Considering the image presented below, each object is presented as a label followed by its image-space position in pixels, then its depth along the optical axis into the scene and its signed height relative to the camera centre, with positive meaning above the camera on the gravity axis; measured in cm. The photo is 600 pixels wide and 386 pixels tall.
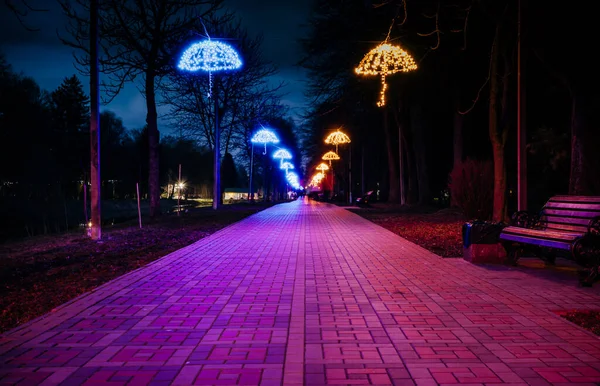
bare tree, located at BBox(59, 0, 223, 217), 2088 +658
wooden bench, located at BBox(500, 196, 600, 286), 700 -76
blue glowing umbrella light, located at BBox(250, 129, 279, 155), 3456 +369
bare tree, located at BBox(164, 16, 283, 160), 3139 +666
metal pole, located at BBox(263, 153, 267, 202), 5154 +211
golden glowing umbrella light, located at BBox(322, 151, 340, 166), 3834 +250
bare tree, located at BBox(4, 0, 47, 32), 723 +274
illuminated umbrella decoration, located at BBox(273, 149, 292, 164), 4691 +333
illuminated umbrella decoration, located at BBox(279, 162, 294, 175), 5513 +264
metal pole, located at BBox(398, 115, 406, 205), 3163 +86
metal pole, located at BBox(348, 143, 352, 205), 4350 +136
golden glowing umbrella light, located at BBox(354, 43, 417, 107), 1413 +380
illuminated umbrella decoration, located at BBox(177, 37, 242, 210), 1719 +471
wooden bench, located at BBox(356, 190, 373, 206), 3728 -109
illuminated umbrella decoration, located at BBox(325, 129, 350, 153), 3033 +312
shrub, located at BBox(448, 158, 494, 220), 1739 -9
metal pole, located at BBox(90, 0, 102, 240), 1330 +206
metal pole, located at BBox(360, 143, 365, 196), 4412 +208
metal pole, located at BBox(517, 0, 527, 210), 1076 +105
